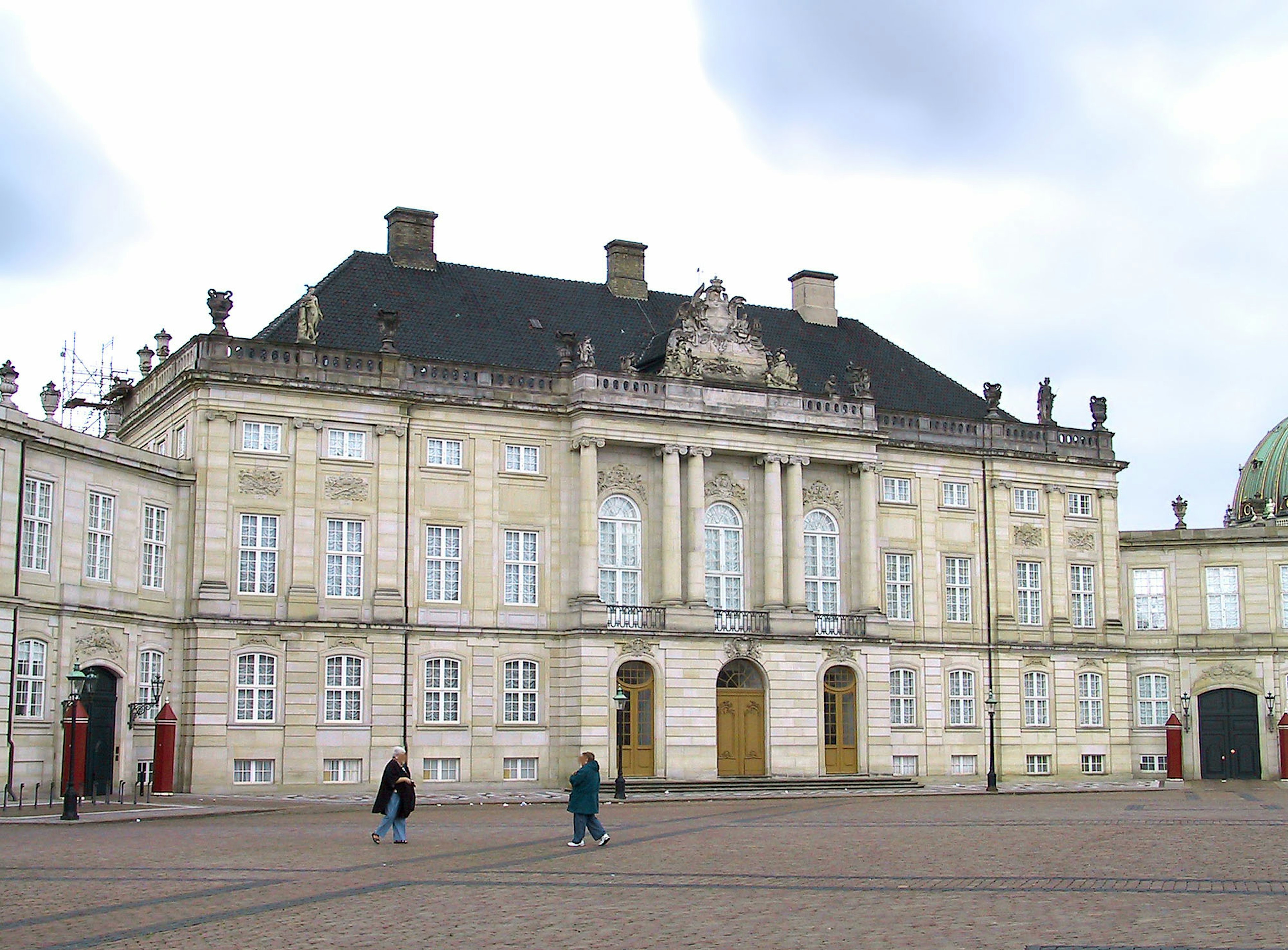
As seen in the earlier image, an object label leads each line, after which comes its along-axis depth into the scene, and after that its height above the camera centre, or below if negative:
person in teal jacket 27.50 -1.71
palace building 47.88 +4.15
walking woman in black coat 27.48 -1.69
